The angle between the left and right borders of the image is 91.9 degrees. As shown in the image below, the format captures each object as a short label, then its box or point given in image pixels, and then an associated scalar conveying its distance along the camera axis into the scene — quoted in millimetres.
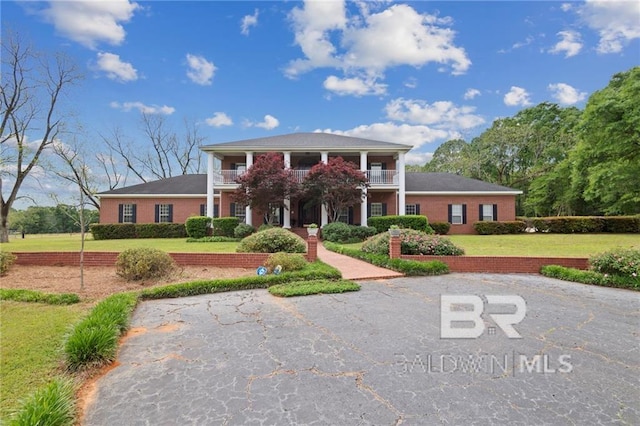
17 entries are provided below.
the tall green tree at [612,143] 18656
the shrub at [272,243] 10453
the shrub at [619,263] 7363
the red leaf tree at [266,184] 17391
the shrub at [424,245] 9805
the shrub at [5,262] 8367
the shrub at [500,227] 20781
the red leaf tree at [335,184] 17578
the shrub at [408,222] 18297
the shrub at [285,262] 8297
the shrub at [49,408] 2217
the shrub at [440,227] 20734
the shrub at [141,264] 7473
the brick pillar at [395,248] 9430
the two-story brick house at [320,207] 20859
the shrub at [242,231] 17659
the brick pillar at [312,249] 9961
